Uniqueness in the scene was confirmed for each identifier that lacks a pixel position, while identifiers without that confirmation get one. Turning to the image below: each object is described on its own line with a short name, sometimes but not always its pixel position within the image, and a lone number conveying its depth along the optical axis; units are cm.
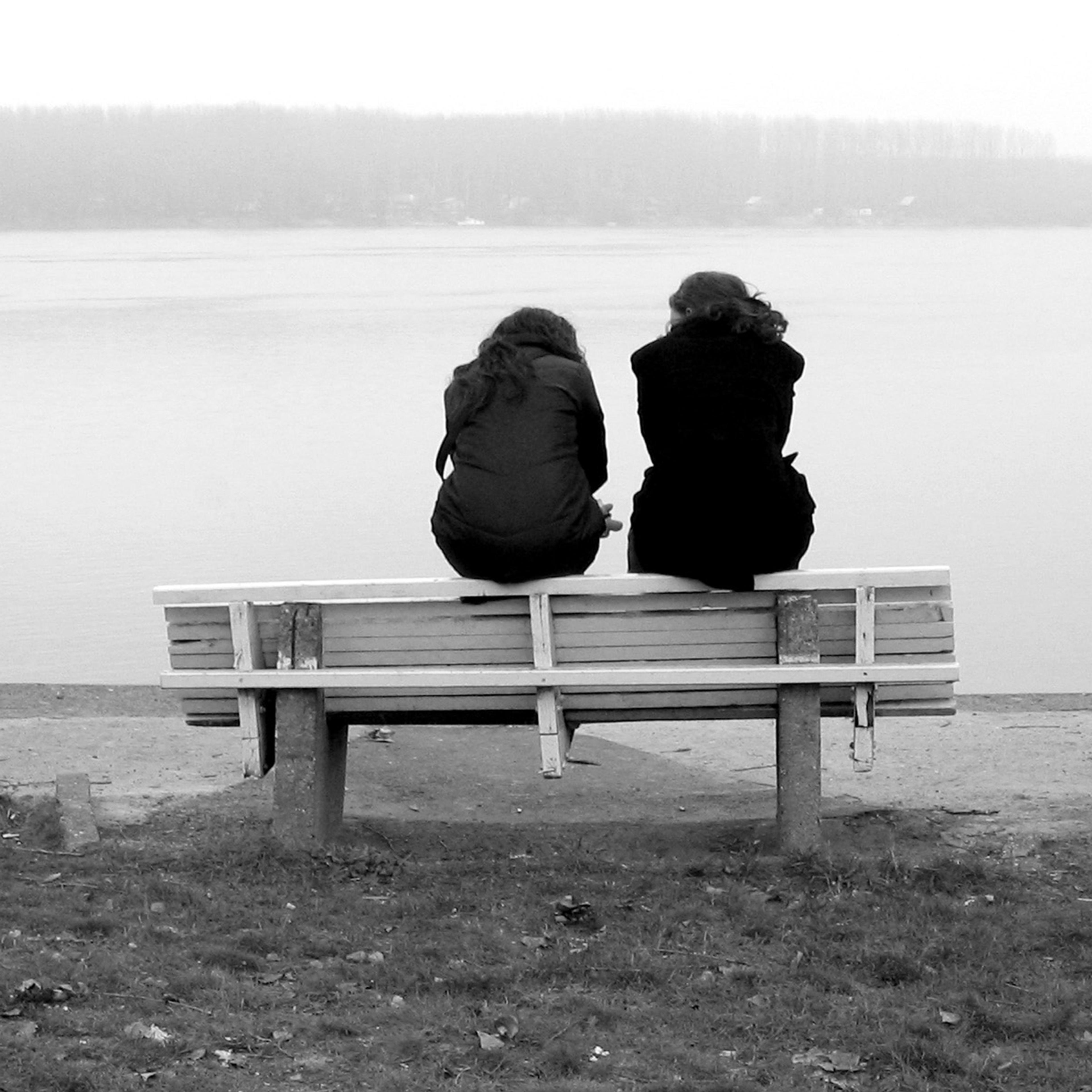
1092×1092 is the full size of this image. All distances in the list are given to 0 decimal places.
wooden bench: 924
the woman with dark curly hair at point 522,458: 938
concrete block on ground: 974
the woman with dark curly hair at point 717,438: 923
